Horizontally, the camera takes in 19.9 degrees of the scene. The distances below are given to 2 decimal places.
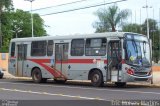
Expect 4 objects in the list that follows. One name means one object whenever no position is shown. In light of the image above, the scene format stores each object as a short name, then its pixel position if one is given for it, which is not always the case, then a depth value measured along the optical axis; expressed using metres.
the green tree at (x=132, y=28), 107.69
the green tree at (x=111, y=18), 112.62
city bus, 24.03
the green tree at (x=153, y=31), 110.06
